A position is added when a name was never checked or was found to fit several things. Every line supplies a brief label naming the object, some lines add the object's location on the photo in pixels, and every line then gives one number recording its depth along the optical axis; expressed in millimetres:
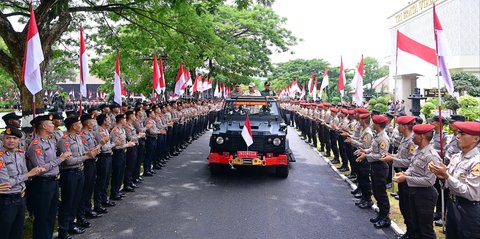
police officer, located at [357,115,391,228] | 6203
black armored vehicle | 9016
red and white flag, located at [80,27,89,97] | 7749
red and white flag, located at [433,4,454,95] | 5551
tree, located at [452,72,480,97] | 27483
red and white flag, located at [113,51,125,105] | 9625
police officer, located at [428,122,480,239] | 3814
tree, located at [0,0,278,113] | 8758
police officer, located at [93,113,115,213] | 6941
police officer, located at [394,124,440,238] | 4801
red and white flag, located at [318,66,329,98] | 17164
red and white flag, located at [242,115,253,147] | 8773
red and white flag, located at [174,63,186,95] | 14961
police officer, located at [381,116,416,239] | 5266
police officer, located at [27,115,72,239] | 5047
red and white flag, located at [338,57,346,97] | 13531
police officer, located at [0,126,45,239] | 4352
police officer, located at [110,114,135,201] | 7621
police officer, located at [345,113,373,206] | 7039
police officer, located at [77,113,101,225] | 6301
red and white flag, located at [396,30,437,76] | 6418
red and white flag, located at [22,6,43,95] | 5820
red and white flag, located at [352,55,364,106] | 10344
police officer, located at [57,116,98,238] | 5656
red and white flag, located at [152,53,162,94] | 12737
